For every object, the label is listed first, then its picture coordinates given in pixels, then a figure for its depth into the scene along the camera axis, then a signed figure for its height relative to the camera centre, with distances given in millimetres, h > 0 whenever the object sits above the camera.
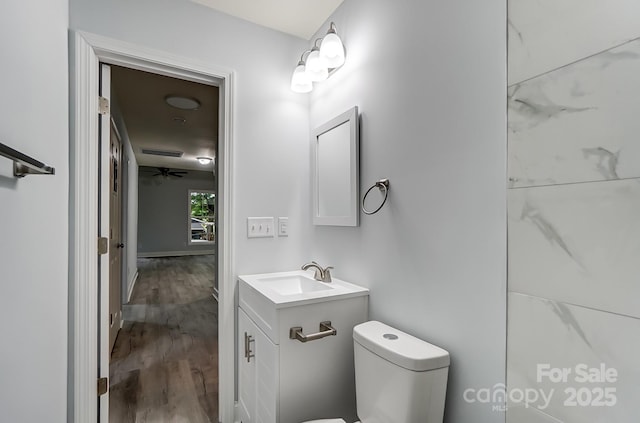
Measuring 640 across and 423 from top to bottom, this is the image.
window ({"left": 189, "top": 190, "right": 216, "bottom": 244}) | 9312 -193
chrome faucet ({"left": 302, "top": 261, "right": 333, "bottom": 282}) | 1720 -351
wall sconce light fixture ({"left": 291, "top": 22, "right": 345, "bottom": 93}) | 1644 +845
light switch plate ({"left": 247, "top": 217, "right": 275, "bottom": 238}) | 1912 -101
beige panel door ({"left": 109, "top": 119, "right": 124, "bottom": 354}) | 2652 -232
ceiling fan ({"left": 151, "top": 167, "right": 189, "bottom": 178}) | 8289 +1058
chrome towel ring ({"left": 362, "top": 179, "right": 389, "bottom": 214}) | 1399 +114
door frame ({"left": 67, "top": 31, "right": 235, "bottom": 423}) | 1499 +55
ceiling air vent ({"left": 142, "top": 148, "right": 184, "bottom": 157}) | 5789 +1130
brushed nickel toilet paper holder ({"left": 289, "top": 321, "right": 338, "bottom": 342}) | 1295 -530
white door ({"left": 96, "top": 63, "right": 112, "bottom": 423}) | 1655 -128
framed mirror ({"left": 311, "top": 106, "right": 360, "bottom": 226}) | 1594 +235
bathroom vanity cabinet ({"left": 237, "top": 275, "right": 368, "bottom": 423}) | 1302 -659
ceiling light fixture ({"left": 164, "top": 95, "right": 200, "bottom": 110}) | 3181 +1164
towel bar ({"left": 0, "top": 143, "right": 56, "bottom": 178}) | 602 +106
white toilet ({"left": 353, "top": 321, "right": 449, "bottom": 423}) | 996 -571
